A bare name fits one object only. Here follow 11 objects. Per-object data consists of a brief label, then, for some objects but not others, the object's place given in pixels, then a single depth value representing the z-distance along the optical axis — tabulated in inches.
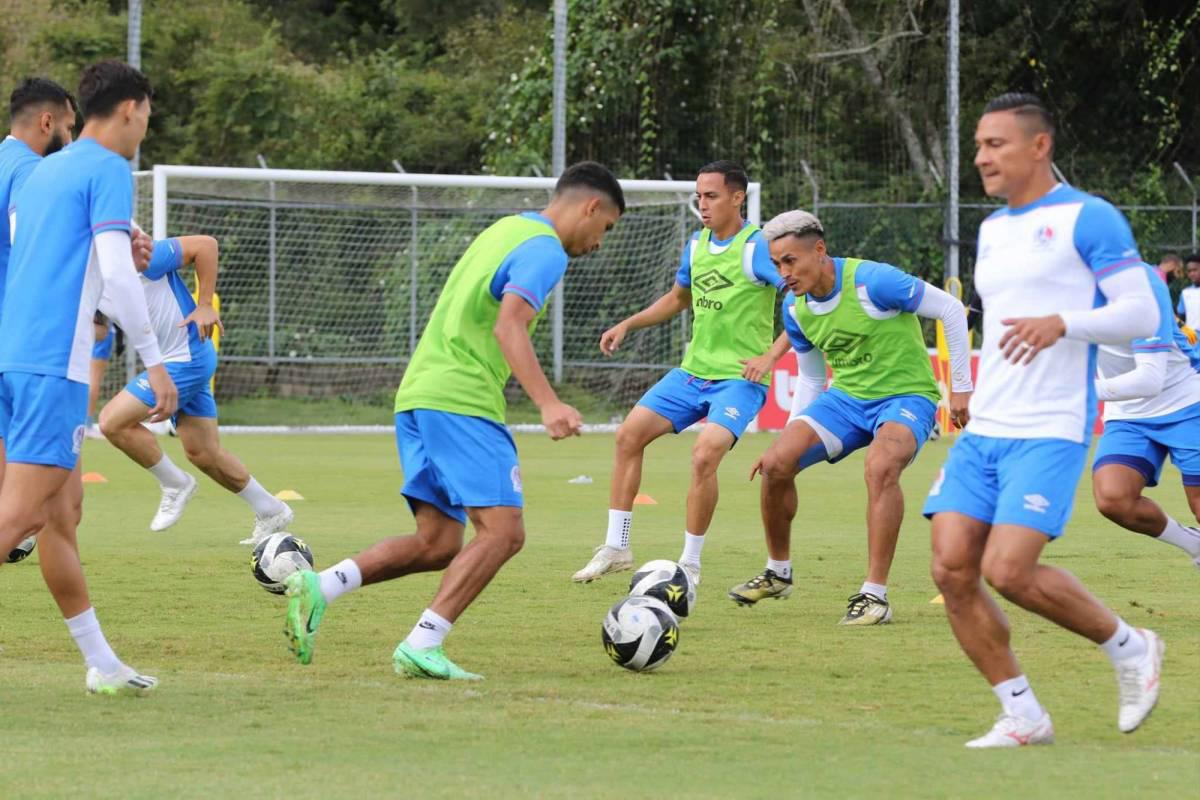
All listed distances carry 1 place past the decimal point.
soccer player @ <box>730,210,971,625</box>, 691.4
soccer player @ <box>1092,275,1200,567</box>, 692.7
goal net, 1898.4
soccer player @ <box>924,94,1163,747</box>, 444.8
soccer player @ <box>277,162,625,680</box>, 543.2
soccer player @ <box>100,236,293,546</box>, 874.1
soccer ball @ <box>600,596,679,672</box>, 565.6
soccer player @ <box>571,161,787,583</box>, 797.9
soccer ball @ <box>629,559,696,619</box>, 629.6
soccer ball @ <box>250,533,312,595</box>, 664.4
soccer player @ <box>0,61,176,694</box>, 493.7
